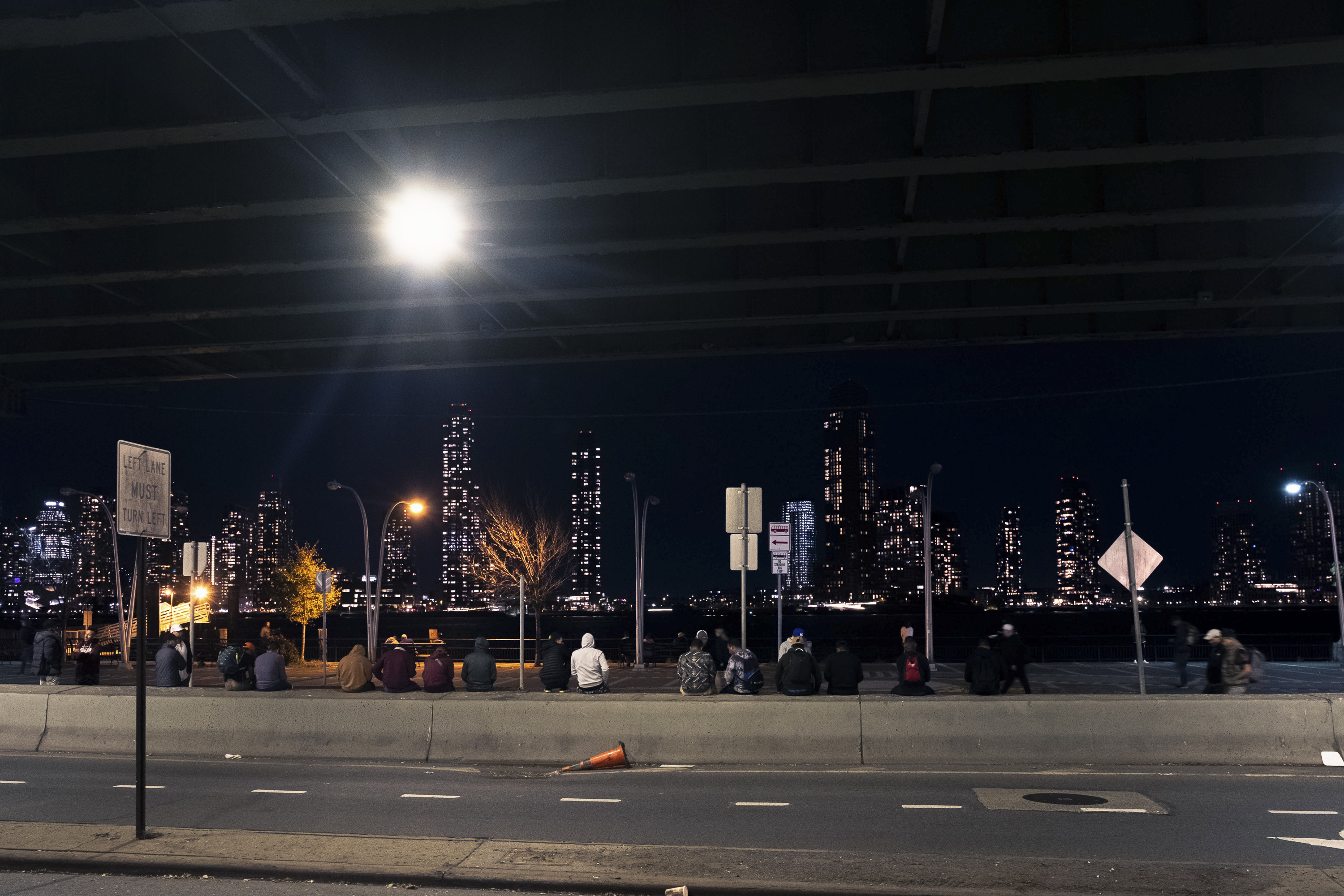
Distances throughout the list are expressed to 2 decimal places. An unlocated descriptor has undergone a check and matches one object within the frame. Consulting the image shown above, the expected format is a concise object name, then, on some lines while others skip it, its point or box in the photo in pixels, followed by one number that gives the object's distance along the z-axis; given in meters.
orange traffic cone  12.35
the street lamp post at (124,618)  37.16
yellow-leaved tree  50.16
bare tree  57.78
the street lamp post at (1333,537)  38.81
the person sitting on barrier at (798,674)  14.34
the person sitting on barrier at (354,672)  15.48
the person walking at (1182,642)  24.17
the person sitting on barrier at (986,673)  15.69
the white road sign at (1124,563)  17.12
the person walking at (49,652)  25.22
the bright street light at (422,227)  15.26
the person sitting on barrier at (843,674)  14.52
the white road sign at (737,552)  17.19
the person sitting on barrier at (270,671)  15.69
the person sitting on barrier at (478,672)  15.89
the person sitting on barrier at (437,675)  15.62
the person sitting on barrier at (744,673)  15.13
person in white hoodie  15.41
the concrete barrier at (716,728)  12.19
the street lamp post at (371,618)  39.65
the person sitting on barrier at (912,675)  15.34
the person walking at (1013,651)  19.16
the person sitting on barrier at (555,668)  16.14
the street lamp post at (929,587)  37.69
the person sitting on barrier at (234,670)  17.44
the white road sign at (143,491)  8.23
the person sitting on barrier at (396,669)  16.00
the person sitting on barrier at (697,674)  14.33
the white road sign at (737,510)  16.88
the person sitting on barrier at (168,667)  18.16
